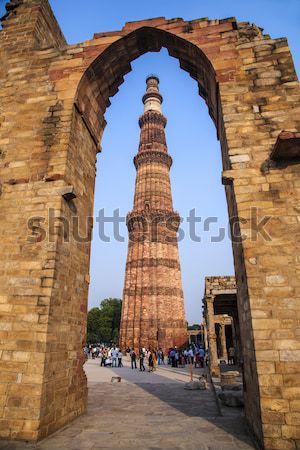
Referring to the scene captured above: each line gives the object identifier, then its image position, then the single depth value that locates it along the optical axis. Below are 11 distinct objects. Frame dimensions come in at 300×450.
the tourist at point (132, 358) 15.97
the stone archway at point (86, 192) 3.78
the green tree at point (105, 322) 46.06
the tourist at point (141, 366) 14.80
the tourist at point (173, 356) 15.86
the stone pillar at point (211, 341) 11.12
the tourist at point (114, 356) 17.37
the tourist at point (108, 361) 17.67
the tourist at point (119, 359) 17.49
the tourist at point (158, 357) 19.20
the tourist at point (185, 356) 18.64
